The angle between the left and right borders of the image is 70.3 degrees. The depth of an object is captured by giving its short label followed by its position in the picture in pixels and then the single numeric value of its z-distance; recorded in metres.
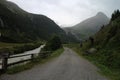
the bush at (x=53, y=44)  40.92
